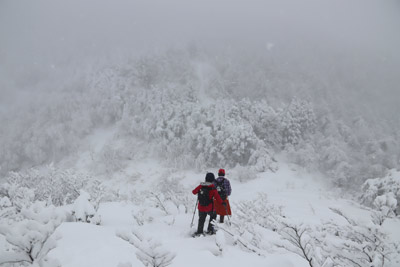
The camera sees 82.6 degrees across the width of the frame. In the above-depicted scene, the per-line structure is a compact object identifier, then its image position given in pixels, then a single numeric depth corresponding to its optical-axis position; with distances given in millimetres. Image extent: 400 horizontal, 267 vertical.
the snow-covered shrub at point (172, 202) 9069
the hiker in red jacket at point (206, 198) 5766
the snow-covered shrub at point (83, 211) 6703
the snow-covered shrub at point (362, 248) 2758
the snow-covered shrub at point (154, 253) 2037
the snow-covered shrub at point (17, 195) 7552
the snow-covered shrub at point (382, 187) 11748
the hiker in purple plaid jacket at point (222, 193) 6344
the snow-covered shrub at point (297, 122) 23594
